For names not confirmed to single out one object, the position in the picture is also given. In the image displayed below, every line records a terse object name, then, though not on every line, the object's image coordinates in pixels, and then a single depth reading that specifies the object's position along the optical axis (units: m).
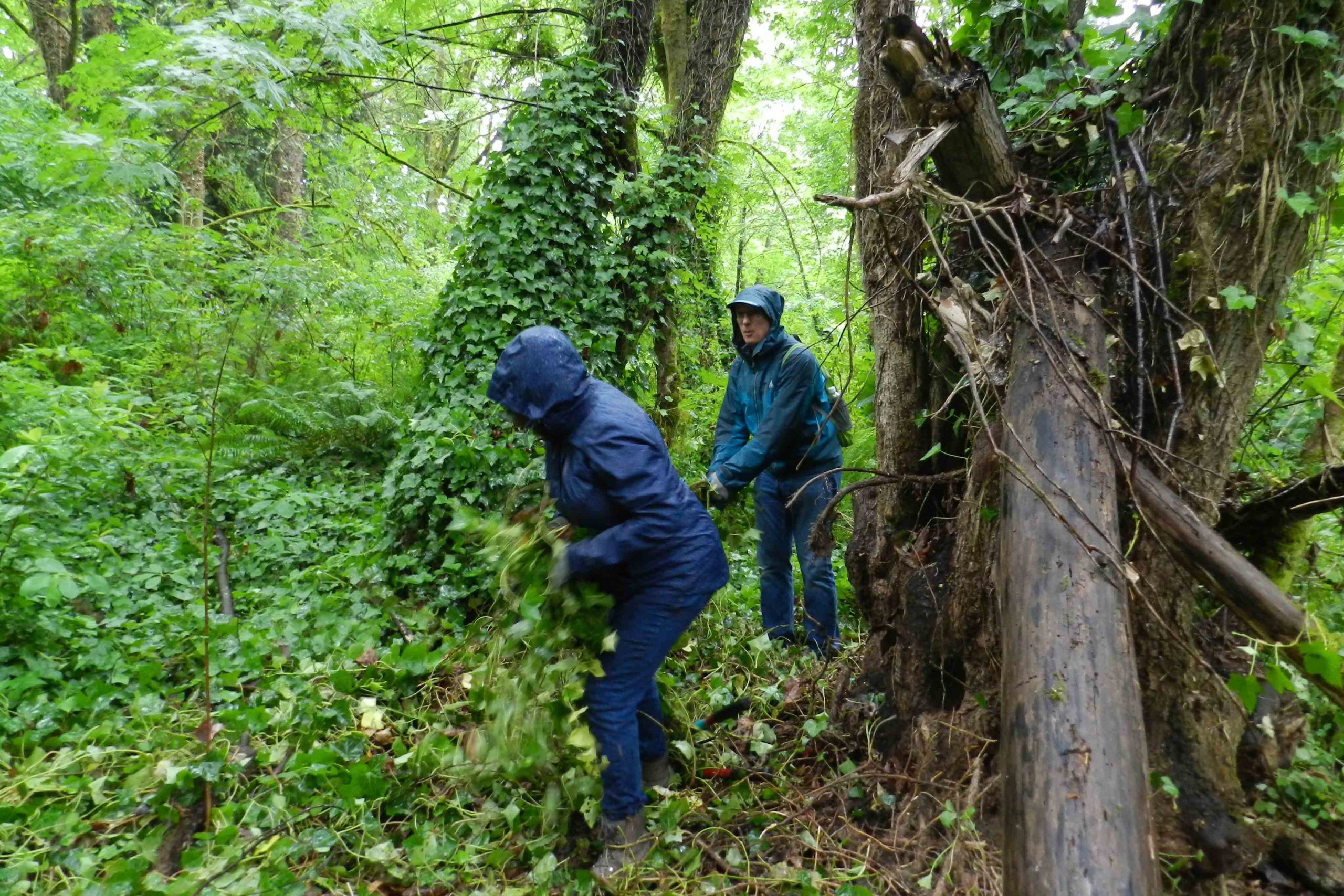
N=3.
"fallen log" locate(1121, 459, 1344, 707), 1.88
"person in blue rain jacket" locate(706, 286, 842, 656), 4.07
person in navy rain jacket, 2.77
